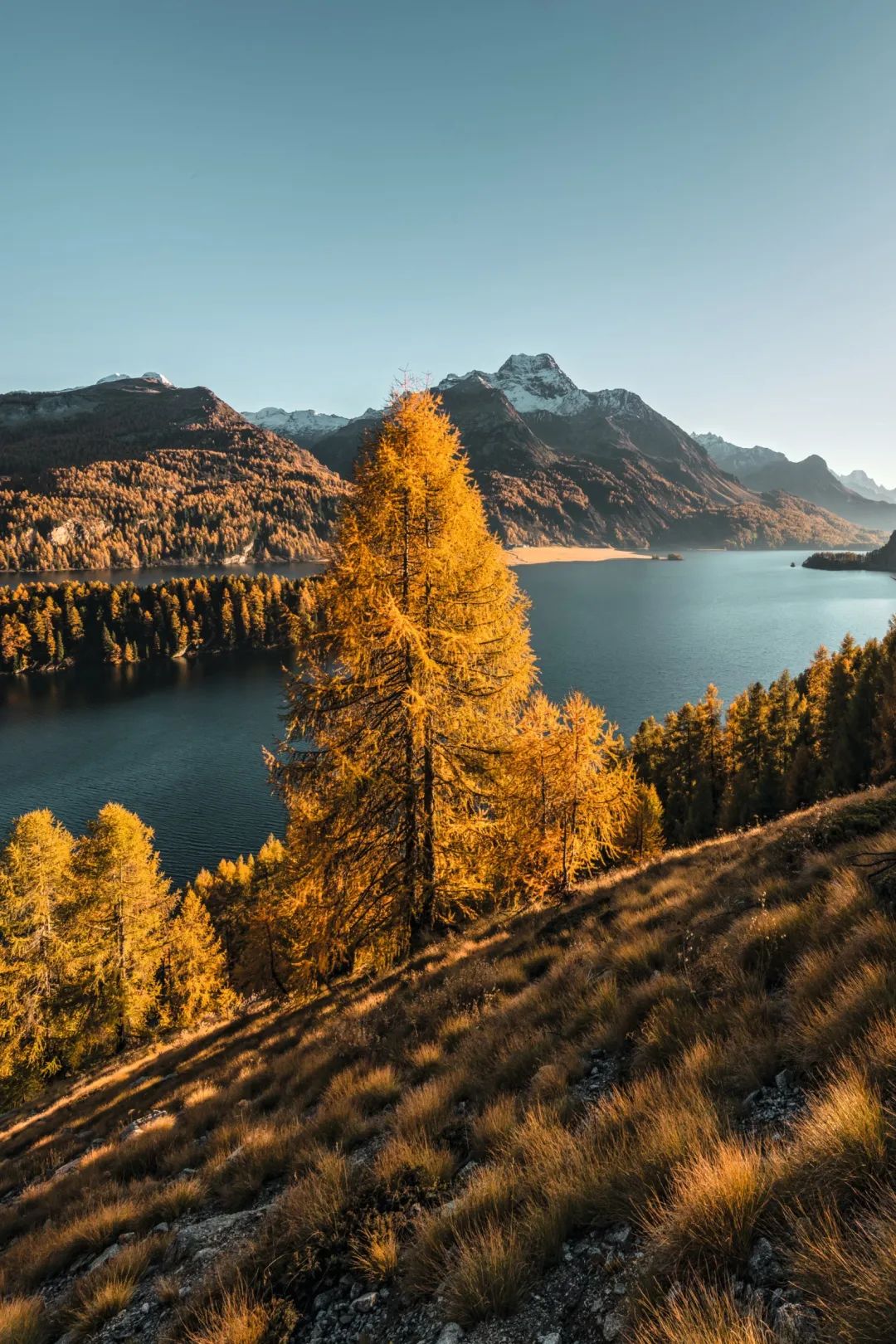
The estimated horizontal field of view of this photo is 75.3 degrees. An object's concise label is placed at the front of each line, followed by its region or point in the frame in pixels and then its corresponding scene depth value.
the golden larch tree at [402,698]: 12.34
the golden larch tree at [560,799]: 17.27
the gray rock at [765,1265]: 2.73
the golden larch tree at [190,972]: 31.77
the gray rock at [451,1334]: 3.25
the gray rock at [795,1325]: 2.37
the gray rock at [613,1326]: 2.91
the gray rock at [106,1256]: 5.72
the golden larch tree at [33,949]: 26.27
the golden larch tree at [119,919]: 26.58
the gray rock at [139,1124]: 10.30
